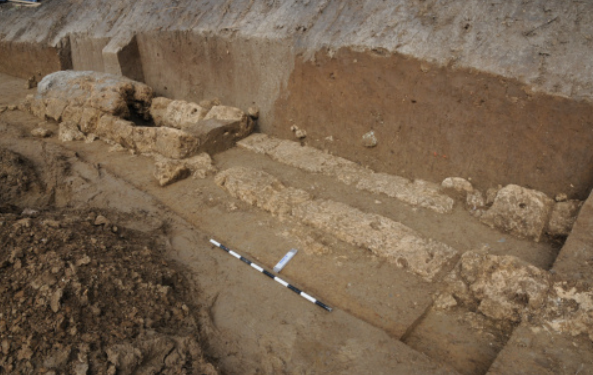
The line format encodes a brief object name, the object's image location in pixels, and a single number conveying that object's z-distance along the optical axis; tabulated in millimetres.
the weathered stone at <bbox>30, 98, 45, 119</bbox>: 6189
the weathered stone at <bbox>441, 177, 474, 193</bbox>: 3877
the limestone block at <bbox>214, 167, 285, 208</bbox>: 4059
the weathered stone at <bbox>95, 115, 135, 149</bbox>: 5332
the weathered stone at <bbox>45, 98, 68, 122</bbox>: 5957
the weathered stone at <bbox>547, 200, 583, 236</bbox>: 3232
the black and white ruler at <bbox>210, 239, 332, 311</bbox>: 2863
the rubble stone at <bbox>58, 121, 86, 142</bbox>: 5539
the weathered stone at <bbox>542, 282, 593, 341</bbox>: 2355
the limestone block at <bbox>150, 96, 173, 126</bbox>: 6016
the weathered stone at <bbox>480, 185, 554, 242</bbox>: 3350
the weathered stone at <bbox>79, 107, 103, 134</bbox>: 5660
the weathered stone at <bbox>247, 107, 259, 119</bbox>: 5535
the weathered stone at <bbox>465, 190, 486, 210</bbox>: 3756
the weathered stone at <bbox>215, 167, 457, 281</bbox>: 3197
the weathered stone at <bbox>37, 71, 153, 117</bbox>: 5781
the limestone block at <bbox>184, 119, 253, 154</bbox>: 5059
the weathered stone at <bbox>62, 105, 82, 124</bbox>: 5812
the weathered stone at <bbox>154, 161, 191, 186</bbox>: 4430
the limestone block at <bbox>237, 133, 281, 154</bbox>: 5152
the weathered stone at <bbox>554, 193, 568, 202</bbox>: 3418
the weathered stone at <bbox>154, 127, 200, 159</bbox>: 4867
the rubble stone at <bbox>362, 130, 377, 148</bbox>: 4445
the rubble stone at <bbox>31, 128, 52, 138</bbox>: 5629
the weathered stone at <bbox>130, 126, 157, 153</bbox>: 5137
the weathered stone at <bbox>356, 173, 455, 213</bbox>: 3846
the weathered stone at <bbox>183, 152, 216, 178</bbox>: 4633
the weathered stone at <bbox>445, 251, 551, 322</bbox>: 2605
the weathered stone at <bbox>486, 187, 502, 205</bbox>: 3723
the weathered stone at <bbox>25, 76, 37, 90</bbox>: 8492
